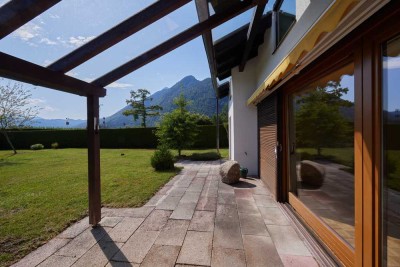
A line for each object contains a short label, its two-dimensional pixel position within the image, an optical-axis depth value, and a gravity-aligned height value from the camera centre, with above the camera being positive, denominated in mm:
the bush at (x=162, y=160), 8852 -1109
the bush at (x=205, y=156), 12320 -1379
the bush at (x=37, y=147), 19703 -1166
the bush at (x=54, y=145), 20719 -1066
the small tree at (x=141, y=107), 30453 +3872
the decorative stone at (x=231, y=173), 6503 -1238
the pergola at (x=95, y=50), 1774 +1028
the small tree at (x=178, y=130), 13203 +214
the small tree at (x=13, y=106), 16812 +2350
